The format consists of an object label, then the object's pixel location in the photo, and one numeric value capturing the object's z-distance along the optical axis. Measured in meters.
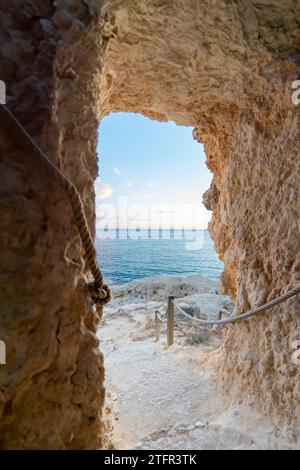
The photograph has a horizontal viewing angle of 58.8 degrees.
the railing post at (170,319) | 4.47
